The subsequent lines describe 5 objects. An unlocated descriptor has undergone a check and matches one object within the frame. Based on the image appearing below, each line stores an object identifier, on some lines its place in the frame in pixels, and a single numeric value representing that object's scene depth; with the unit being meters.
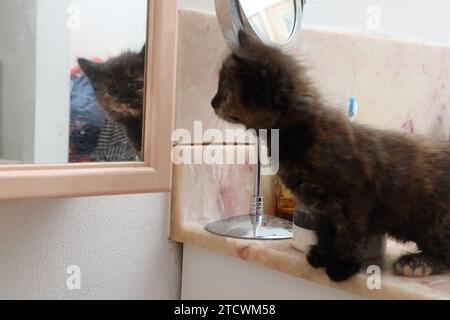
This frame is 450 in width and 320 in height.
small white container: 0.62
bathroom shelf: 0.54
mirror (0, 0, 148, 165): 0.51
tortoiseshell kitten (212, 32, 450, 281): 0.54
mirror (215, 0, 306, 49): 0.65
